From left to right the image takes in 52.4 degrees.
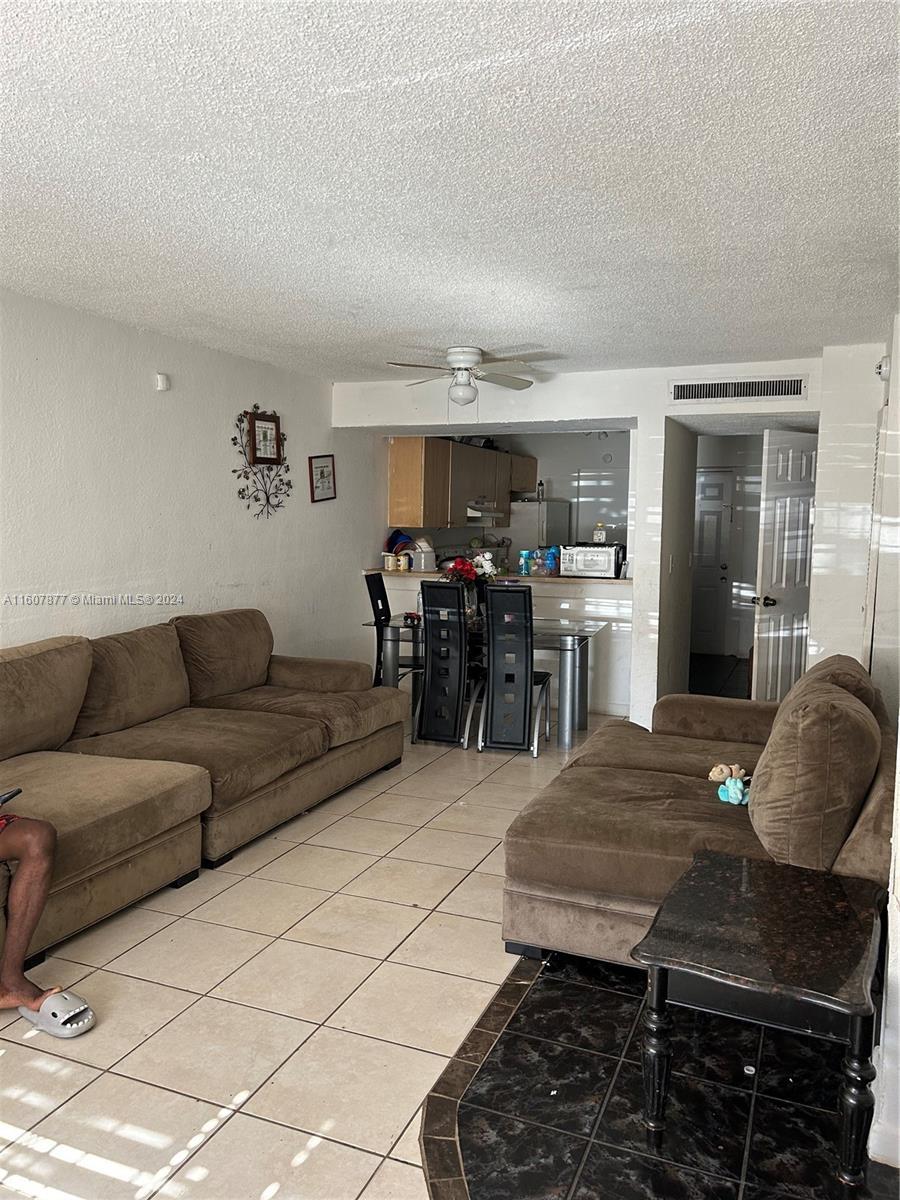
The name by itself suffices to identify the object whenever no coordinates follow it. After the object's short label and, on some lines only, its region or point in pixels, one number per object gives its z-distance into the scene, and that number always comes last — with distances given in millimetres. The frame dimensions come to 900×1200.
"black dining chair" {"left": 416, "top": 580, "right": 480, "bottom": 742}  5742
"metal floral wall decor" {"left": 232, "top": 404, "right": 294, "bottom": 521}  5742
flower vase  6052
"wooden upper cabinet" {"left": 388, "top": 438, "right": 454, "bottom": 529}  7336
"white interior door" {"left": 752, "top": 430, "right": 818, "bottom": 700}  5949
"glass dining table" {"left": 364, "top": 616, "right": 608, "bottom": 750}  5812
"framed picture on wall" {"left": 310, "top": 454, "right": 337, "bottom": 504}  6492
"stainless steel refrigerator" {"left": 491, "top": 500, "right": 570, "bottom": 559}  9359
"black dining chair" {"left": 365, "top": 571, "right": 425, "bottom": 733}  6270
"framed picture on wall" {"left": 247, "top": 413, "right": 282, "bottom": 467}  5801
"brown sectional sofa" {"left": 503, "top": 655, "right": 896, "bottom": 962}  2512
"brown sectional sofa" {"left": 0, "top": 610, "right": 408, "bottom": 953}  3182
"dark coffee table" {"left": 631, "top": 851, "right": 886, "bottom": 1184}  1877
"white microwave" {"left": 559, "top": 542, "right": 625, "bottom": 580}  6859
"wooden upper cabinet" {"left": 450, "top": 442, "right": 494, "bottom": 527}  7816
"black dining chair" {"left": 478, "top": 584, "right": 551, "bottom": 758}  5566
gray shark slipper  2561
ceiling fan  5180
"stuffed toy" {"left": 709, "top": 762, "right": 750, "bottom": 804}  3109
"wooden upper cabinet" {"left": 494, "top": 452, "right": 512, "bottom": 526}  8781
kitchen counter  6852
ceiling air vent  5578
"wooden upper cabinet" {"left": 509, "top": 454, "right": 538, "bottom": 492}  9234
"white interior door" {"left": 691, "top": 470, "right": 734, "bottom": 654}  9789
